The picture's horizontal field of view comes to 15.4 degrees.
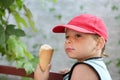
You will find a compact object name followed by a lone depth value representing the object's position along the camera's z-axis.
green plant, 2.12
